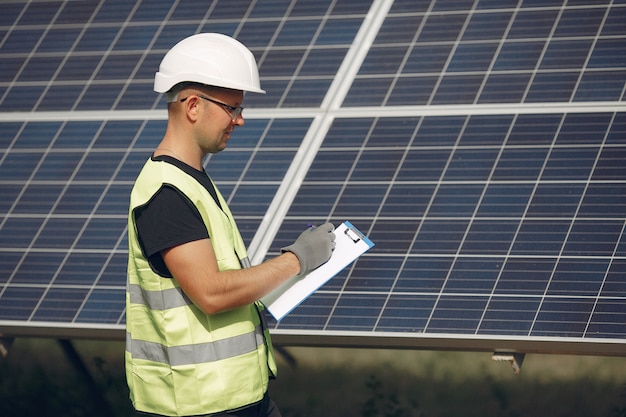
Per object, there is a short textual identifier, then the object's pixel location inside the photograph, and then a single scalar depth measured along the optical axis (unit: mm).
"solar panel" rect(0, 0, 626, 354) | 13499
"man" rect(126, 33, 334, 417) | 7402
